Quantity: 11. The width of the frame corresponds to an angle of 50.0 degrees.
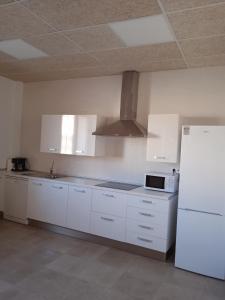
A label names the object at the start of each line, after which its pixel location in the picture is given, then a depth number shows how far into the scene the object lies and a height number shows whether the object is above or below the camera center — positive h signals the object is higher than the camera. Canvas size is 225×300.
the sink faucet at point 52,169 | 4.43 -0.45
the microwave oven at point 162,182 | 3.27 -0.42
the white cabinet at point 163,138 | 3.29 +0.19
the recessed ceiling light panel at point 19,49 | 2.98 +1.23
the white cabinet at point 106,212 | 3.11 -0.92
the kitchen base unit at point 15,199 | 4.17 -0.98
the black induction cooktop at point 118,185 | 3.48 -0.55
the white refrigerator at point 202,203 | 2.76 -0.58
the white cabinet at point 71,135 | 3.84 +0.18
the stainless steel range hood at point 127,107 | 3.67 +0.66
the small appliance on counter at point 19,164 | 4.71 -0.41
